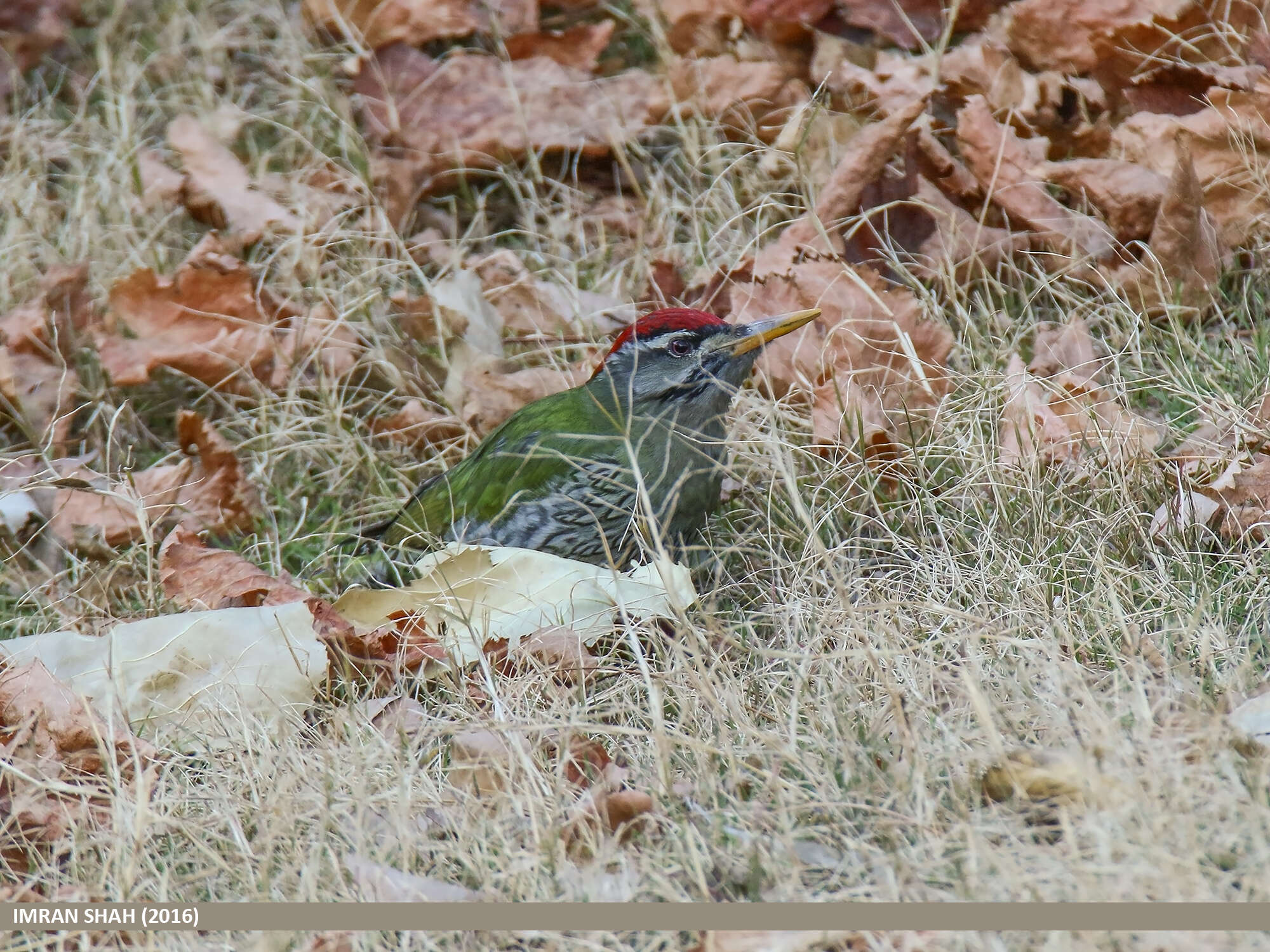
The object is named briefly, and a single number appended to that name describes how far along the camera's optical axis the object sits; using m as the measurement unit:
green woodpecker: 7.77
